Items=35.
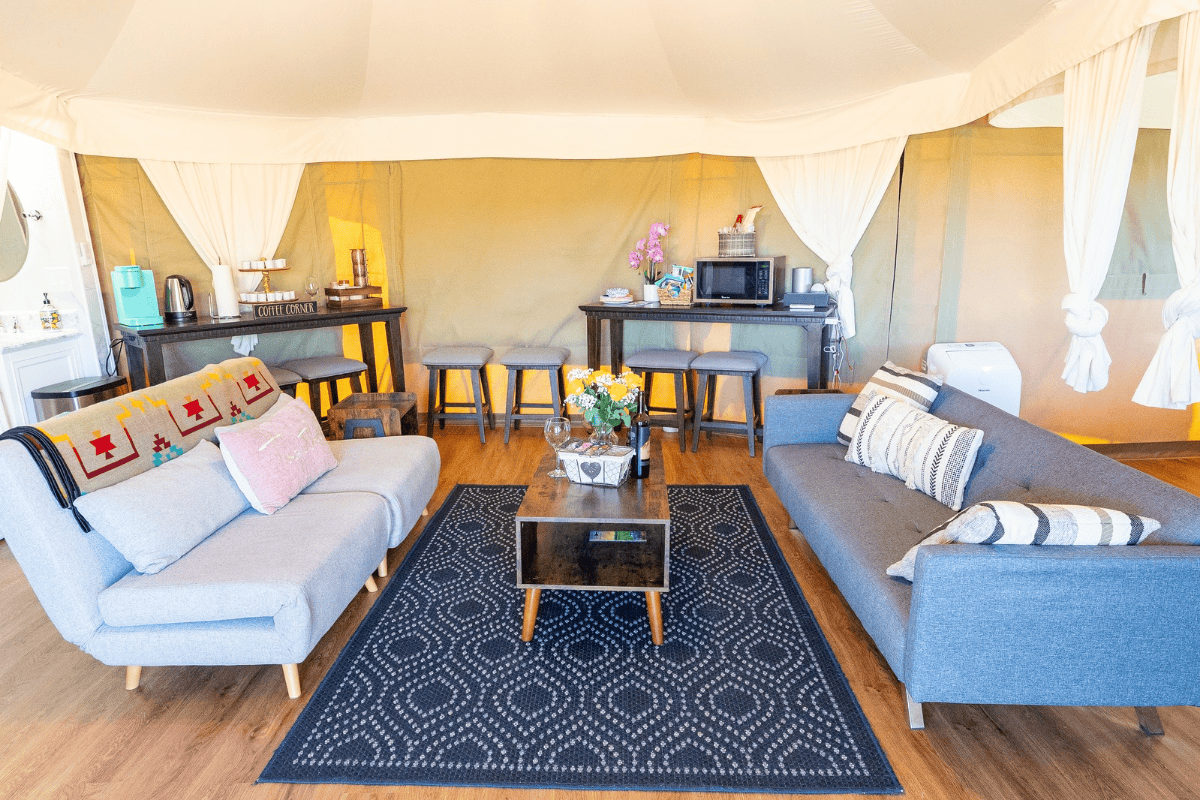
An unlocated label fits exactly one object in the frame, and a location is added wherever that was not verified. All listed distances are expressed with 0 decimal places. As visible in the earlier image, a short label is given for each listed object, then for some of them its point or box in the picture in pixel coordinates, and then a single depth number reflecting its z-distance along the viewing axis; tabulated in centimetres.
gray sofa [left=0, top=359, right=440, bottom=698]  200
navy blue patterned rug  185
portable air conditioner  384
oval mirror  376
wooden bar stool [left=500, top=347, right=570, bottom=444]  467
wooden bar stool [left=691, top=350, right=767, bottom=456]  434
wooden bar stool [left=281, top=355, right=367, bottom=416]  443
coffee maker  404
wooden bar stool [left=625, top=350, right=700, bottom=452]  448
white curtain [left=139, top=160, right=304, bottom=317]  448
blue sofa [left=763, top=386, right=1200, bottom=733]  170
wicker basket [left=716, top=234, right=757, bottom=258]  457
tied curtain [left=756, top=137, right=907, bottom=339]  428
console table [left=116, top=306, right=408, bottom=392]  398
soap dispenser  392
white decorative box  265
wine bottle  274
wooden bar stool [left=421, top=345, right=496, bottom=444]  470
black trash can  351
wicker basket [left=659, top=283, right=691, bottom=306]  479
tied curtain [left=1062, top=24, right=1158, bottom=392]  261
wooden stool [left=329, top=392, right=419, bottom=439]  384
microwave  438
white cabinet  351
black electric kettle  421
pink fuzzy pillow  253
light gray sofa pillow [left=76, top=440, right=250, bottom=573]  207
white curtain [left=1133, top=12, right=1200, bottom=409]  231
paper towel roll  441
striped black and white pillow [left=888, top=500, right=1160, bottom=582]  176
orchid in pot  485
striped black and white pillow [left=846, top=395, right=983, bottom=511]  254
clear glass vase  278
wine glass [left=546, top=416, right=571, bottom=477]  281
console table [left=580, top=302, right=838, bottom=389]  427
